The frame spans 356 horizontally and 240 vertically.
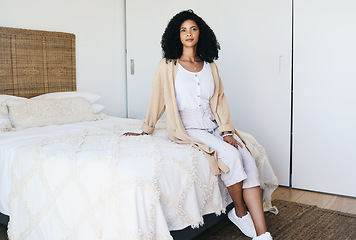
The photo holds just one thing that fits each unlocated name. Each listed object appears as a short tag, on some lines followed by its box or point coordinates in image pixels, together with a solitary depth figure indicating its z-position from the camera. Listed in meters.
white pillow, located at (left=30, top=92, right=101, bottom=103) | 3.19
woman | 1.96
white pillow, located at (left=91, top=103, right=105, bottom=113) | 3.35
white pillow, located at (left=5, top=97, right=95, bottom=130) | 2.66
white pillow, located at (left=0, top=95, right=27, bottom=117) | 2.65
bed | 1.55
